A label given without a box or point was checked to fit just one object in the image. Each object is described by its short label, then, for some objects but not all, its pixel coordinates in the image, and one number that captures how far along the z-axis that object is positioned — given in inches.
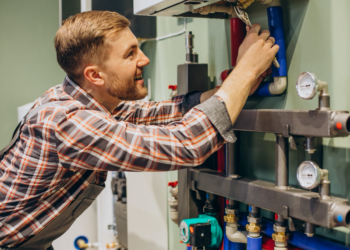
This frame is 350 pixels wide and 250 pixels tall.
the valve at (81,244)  71.7
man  31.8
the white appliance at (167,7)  36.5
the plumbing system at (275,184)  28.8
